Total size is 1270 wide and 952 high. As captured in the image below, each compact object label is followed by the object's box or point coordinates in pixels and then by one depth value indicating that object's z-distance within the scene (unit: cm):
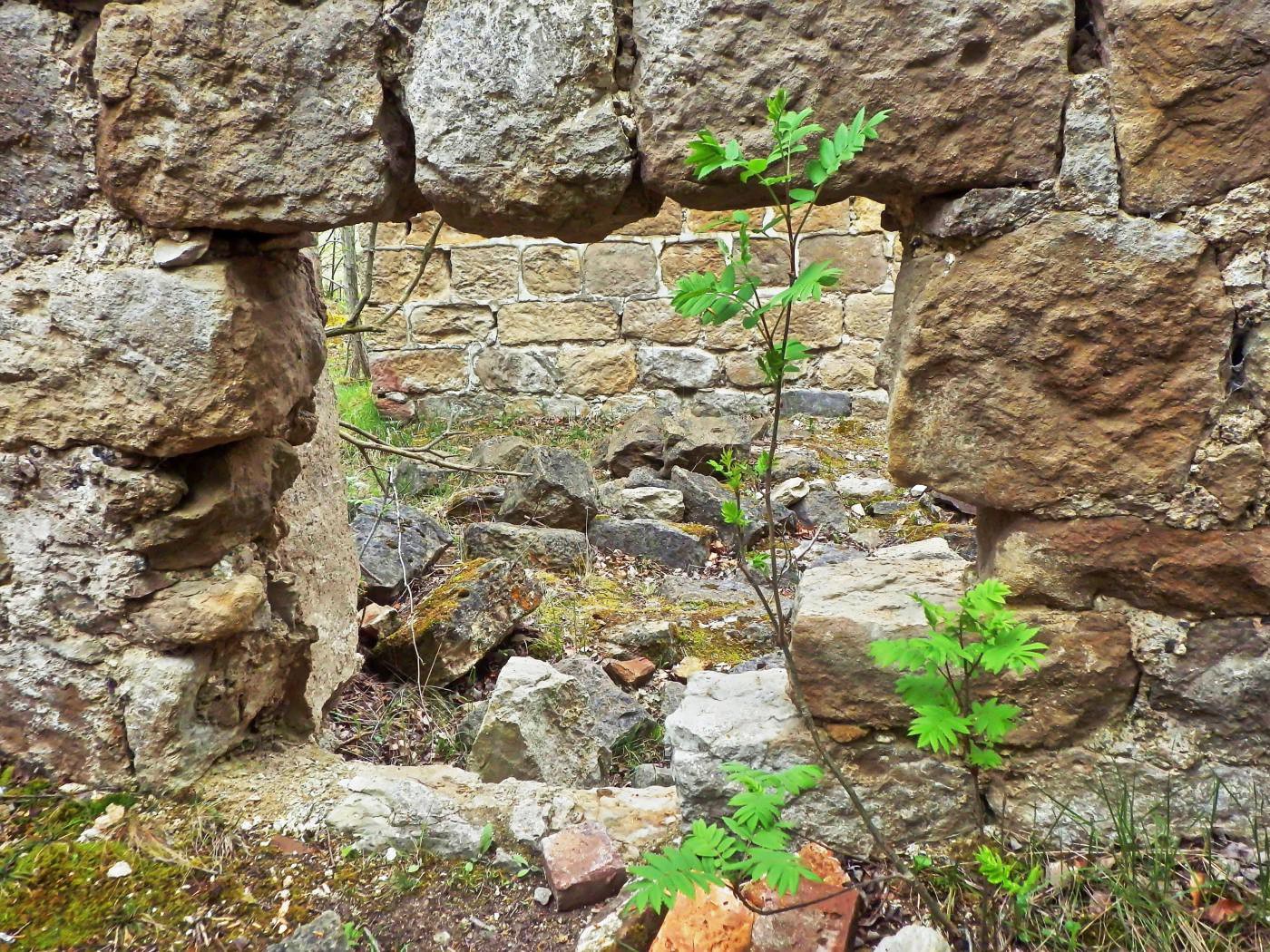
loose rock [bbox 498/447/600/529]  449
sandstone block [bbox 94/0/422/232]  179
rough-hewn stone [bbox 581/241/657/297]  602
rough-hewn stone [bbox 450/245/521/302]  611
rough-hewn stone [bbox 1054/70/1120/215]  166
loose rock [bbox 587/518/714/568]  440
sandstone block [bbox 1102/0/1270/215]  157
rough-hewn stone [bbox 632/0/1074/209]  165
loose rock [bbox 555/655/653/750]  283
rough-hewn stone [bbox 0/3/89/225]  189
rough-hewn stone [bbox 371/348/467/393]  632
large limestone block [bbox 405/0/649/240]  178
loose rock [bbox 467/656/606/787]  260
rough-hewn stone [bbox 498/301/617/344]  613
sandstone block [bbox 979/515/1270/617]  172
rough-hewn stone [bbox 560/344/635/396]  620
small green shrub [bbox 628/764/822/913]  133
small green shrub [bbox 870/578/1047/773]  139
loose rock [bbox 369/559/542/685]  323
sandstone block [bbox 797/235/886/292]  594
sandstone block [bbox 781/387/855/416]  611
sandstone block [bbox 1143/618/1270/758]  174
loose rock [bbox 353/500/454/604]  371
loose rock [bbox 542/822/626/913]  188
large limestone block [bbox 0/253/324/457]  193
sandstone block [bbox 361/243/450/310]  620
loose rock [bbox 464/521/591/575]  419
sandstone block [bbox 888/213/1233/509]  167
